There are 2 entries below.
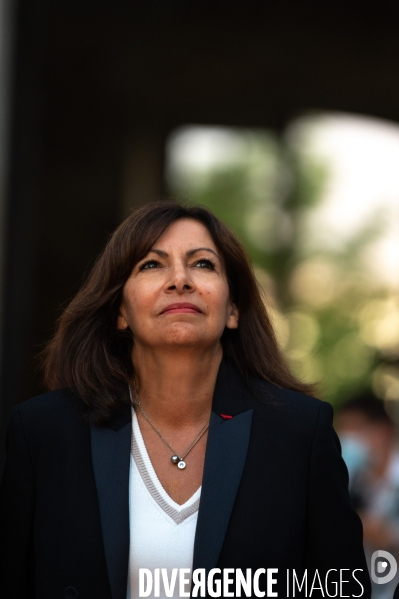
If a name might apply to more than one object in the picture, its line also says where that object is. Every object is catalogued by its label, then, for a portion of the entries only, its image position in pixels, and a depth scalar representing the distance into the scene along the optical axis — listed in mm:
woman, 6363
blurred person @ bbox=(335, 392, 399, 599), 9812
